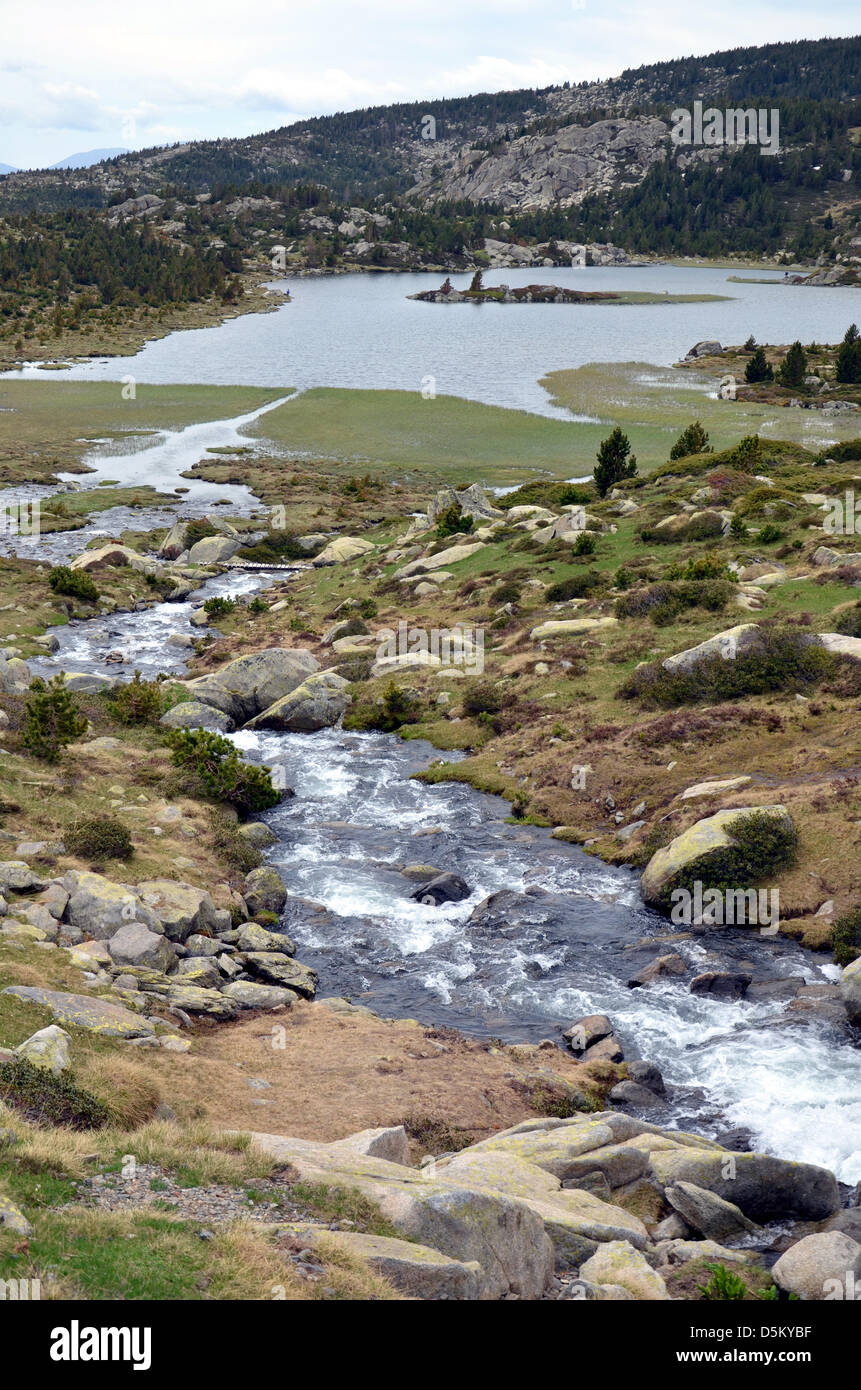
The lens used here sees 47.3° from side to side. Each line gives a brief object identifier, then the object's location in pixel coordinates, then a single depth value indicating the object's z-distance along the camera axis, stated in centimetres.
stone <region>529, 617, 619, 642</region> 4275
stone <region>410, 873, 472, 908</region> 2717
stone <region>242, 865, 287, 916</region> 2716
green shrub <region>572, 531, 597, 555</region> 5038
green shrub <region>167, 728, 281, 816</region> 3297
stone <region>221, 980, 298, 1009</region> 2275
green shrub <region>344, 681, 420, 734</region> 3981
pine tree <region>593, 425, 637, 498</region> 6575
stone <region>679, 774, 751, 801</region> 2942
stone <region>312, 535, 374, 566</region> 6291
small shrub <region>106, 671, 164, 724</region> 3841
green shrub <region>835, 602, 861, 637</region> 3553
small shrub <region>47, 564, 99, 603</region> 5581
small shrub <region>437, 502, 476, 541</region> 6009
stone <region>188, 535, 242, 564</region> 6444
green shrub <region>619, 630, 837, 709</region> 3388
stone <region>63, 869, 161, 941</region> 2352
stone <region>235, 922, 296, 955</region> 2500
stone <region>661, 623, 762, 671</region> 3528
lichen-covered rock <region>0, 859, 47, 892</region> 2400
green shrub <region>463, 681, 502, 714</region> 3925
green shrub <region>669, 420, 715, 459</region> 7006
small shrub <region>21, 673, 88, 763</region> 3228
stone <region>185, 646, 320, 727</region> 4112
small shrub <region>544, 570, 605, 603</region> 4656
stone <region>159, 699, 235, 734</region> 3888
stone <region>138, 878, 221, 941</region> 2436
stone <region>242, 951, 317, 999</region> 2378
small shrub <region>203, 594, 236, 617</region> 5422
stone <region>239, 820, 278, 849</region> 3097
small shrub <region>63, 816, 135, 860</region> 2675
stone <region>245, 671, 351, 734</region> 3994
